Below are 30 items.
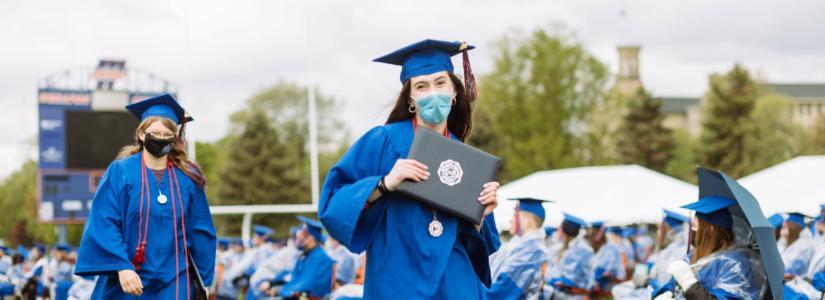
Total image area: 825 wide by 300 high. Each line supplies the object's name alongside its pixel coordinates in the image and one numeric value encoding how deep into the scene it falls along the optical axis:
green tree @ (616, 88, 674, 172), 60.09
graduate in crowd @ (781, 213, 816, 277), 11.58
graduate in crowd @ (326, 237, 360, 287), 16.17
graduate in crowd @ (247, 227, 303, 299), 17.20
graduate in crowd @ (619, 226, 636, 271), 21.31
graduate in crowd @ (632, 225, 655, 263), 26.18
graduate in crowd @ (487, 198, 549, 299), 8.23
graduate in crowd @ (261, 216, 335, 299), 13.80
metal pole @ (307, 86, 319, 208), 32.51
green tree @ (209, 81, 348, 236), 56.44
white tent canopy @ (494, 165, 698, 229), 22.02
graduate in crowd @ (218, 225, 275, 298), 20.08
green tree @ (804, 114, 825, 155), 60.72
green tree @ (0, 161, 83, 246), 71.88
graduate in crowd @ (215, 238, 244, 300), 20.06
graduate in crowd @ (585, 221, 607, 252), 17.52
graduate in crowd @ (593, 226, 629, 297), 16.62
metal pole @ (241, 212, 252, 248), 33.17
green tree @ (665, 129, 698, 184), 60.46
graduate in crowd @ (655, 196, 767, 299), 5.26
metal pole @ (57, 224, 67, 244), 28.18
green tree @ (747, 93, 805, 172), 55.41
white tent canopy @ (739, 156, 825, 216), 17.44
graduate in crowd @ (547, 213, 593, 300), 14.46
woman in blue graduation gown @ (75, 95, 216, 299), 5.92
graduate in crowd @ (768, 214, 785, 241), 11.09
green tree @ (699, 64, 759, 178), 55.38
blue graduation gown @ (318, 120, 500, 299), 4.38
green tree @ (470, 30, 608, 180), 56.31
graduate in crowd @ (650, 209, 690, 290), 11.02
